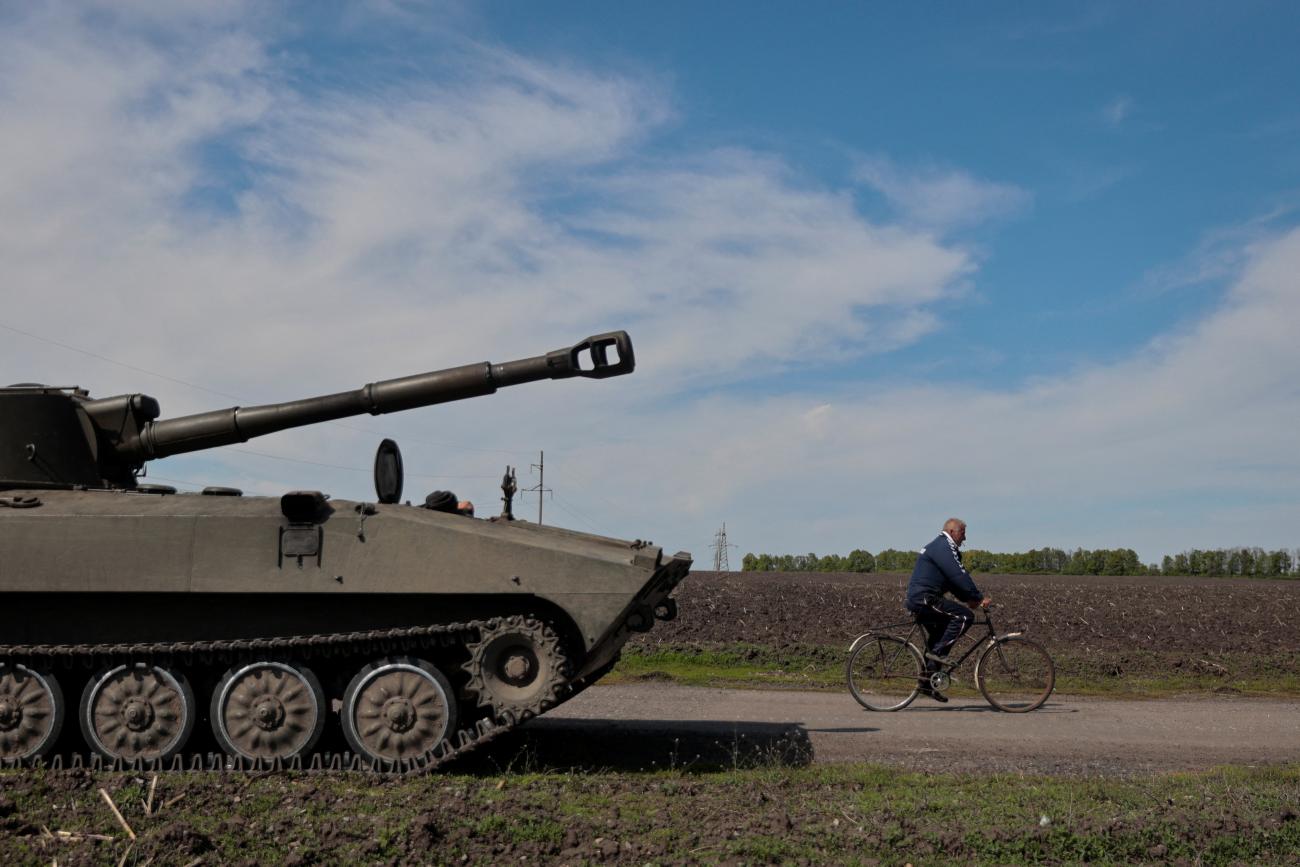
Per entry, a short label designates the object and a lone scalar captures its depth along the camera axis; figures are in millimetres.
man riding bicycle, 13047
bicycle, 13289
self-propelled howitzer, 9164
